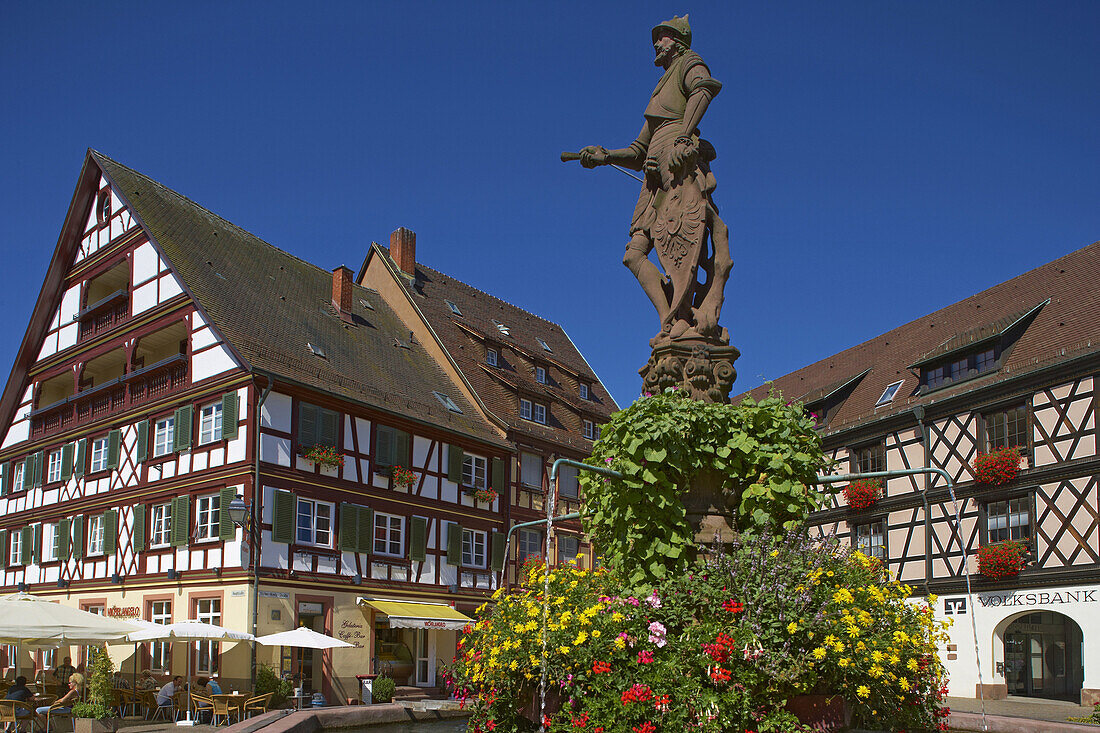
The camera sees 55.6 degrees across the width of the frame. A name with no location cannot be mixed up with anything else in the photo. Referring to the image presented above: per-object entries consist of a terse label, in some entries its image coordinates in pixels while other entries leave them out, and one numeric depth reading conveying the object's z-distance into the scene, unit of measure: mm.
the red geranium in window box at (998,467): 24503
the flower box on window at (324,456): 26141
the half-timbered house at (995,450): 23328
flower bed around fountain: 5953
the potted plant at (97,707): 14602
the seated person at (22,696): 15659
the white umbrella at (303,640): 22297
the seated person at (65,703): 16047
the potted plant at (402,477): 28500
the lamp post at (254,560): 23891
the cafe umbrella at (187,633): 20406
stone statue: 8141
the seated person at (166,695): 20125
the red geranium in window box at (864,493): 28844
